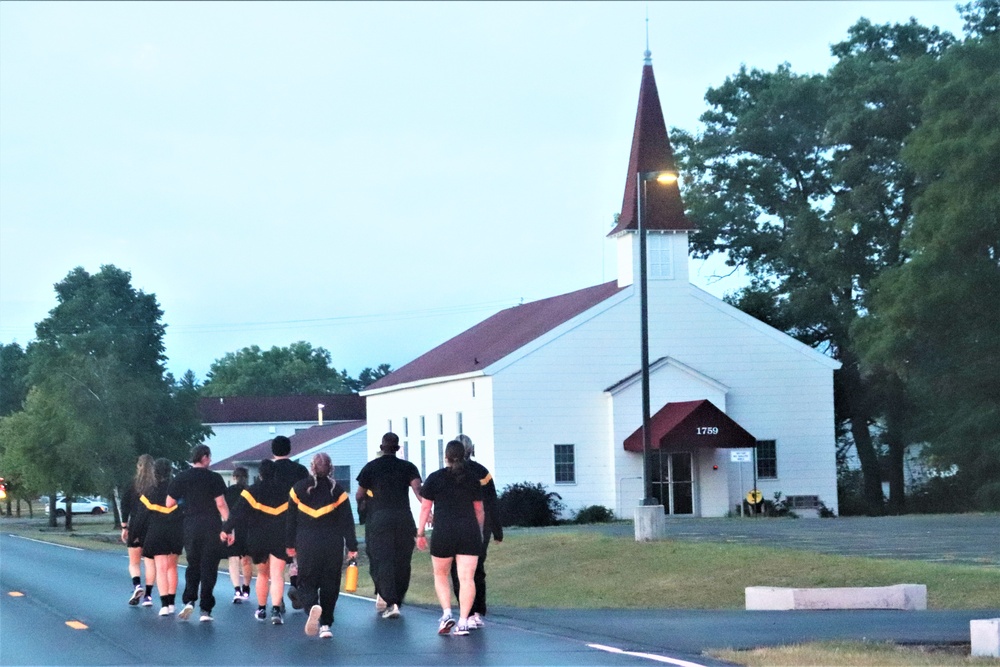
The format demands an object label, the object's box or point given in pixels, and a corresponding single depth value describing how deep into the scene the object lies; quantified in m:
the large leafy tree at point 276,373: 142.62
